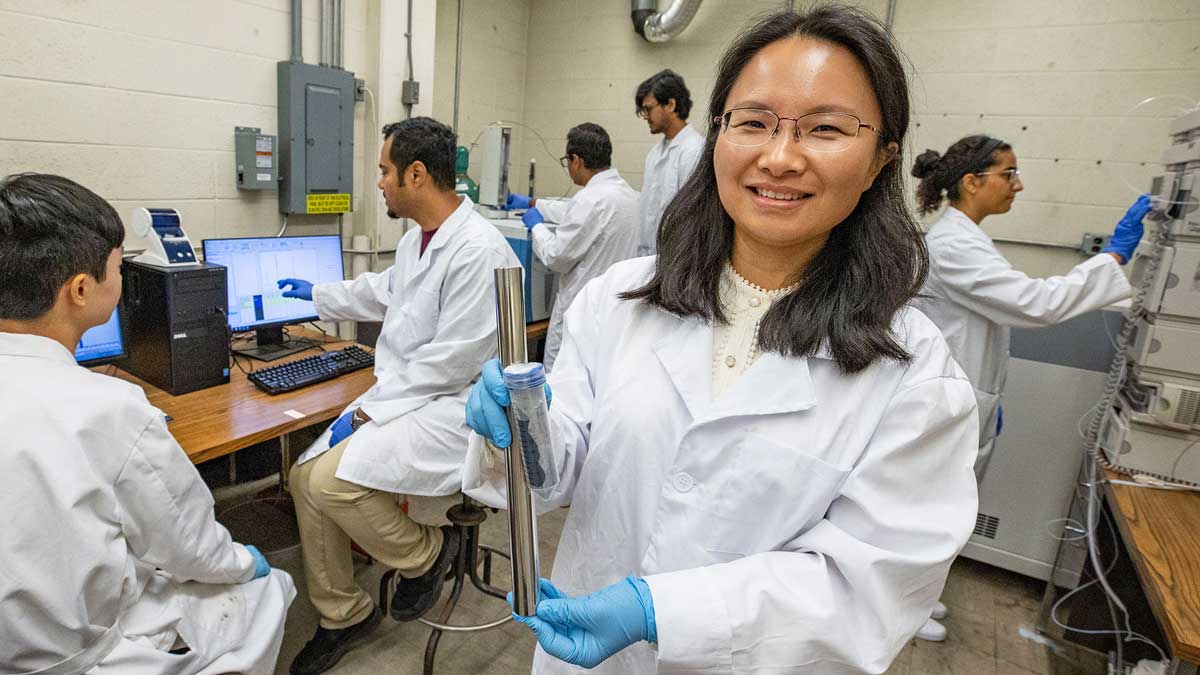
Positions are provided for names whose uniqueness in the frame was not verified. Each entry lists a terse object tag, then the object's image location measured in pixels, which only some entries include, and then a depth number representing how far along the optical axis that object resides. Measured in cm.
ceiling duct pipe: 337
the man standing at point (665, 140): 296
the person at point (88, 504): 89
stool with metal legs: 171
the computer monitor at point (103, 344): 166
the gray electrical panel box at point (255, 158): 234
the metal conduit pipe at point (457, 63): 361
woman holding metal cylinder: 70
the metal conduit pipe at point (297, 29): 238
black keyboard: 183
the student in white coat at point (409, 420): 167
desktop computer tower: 164
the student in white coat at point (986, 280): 185
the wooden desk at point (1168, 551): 102
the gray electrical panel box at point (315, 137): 240
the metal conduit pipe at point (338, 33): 250
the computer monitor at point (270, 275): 203
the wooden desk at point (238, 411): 148
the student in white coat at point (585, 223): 282
